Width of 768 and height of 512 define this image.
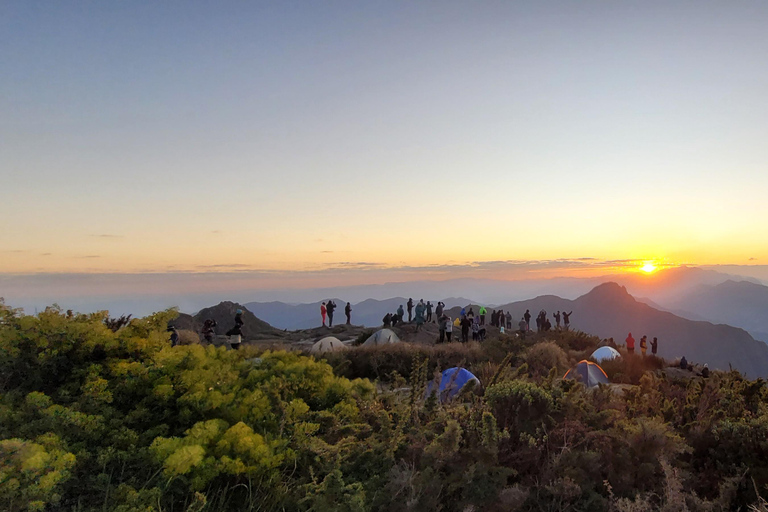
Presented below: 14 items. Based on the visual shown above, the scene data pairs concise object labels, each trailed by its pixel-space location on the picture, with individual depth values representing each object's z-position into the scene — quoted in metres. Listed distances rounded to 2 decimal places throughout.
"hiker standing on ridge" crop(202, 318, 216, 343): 21.73
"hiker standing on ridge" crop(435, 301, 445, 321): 29.21
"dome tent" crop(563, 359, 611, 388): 13.51
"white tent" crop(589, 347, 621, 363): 17.81
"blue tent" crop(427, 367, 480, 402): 8.84
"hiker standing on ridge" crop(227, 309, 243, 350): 14.07
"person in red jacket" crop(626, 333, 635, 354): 21.97
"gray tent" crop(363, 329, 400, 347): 20.56
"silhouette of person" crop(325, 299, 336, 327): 29.25
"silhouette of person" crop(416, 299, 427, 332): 26.05
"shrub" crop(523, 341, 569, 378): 13.07
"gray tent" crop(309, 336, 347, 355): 18.52
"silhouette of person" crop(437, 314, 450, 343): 22.73
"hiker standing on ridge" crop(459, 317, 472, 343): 22.42
